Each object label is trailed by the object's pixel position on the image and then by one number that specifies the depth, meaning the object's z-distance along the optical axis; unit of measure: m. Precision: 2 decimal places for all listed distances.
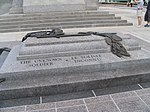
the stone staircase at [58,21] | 10.19
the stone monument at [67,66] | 3.20
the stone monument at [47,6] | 11.70
